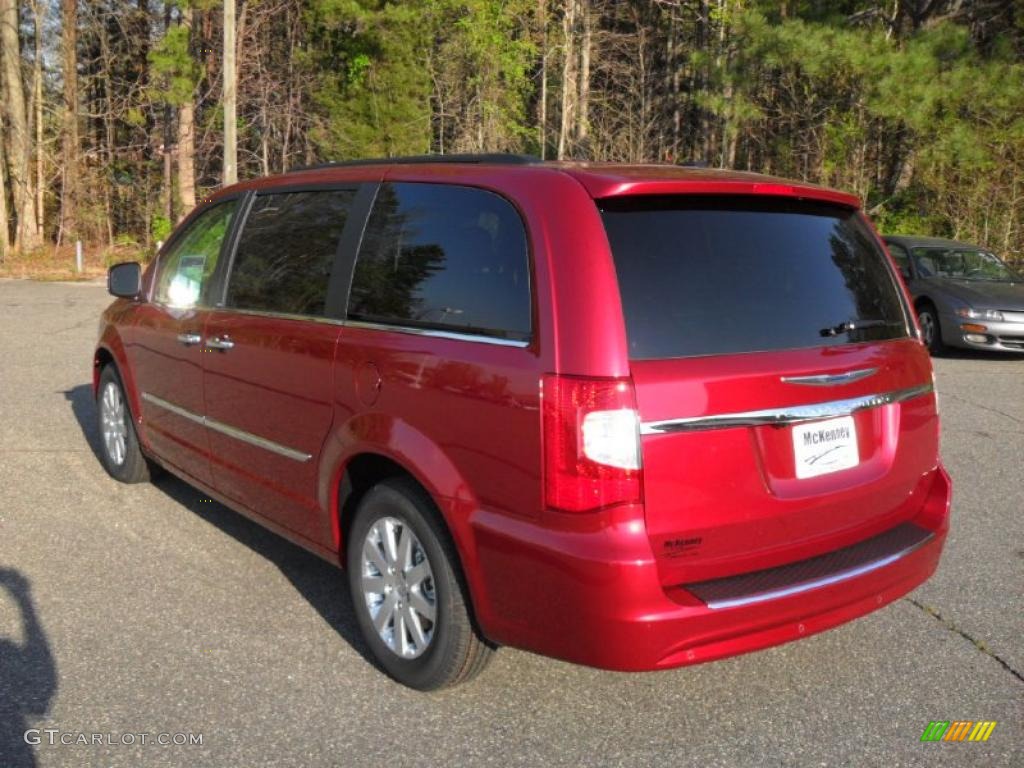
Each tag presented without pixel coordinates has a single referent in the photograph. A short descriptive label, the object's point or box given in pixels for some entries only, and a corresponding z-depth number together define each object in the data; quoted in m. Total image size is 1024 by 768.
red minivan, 2.72
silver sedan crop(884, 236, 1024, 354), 11.63
